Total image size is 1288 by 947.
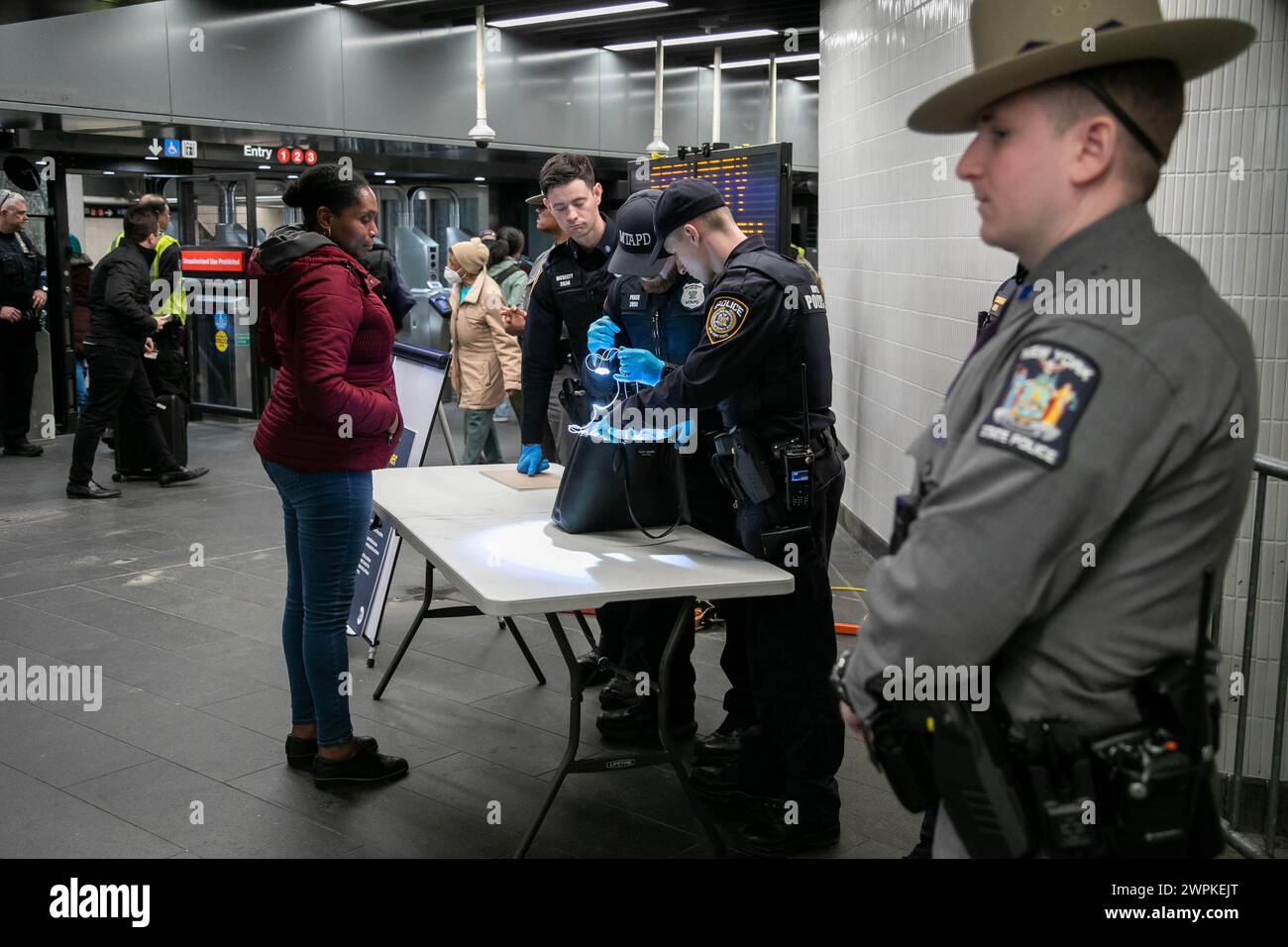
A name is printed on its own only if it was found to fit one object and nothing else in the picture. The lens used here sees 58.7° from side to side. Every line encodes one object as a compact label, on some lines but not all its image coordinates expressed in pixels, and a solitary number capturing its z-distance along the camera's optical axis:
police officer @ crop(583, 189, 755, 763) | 3.33
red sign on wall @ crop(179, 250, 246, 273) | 10.09
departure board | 5.63
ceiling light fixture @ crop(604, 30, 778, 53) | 10.82
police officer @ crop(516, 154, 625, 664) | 3.96
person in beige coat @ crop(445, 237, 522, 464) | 7.22
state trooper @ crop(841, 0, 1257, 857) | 1.22
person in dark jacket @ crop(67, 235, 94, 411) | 9.87
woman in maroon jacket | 3.02
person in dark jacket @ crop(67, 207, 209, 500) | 7.34
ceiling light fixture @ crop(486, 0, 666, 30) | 9.57
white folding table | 2.61
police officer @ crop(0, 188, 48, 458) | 8.41
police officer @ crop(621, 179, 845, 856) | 2.87
